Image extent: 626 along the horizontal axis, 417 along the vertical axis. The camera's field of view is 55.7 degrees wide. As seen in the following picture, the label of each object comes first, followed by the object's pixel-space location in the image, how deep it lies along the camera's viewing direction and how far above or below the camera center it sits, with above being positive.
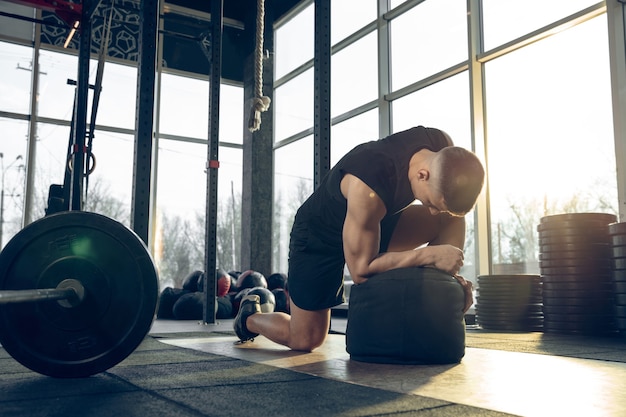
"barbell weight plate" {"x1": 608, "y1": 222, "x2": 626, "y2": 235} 3.25 +0.26
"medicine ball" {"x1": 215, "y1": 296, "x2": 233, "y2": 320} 4.97 -0.29
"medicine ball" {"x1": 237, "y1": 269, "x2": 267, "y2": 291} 5.78 -0.07
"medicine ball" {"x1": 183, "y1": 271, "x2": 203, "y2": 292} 5.63 -0.07
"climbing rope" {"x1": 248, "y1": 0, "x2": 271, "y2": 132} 2.79 +0.91
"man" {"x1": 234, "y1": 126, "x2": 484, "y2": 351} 1.81 +0.19
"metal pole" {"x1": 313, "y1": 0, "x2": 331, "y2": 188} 2.90 +0.82
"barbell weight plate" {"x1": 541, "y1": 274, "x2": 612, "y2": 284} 3.53 -0.02
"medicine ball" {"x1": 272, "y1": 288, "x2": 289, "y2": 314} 5.18 -0.23
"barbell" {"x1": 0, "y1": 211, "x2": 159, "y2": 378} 1.58 -0.05
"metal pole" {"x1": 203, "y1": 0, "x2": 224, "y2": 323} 4.09 +0.75
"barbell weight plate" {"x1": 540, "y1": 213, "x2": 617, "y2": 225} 3.54 +0.34
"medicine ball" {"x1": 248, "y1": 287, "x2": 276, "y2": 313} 4.07 -0.17
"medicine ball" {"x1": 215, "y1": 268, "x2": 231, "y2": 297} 5.43 -0.08
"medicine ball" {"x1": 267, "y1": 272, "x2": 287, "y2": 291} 6.12 -0.08
